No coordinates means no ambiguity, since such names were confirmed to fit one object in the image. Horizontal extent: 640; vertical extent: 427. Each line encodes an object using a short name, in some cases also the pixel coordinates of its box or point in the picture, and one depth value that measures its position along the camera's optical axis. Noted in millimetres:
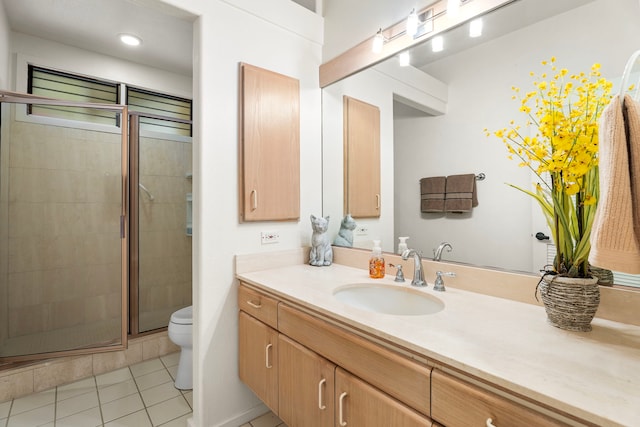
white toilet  2053
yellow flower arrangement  835
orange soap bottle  1580
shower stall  2139
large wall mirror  1066
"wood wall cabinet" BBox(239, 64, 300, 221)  1689
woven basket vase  851
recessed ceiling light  2314
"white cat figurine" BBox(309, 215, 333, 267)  1844
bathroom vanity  618
